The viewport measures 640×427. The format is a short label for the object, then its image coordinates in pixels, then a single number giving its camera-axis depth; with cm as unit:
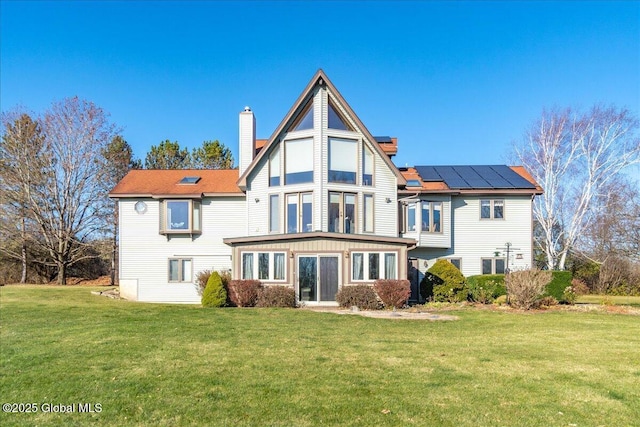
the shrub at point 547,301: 1829
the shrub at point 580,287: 2692
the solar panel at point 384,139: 2582
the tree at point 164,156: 4544
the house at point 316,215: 2003
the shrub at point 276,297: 1912
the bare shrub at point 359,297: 1875
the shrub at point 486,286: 2049
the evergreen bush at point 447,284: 2084
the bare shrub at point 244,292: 1927
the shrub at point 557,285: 1931
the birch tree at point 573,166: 3045
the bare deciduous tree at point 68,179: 3444
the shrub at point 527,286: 1669
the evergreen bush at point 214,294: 1923
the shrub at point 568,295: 1938
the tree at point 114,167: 3819
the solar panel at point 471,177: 2466
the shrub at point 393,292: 1869
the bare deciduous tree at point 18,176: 3400
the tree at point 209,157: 4591
